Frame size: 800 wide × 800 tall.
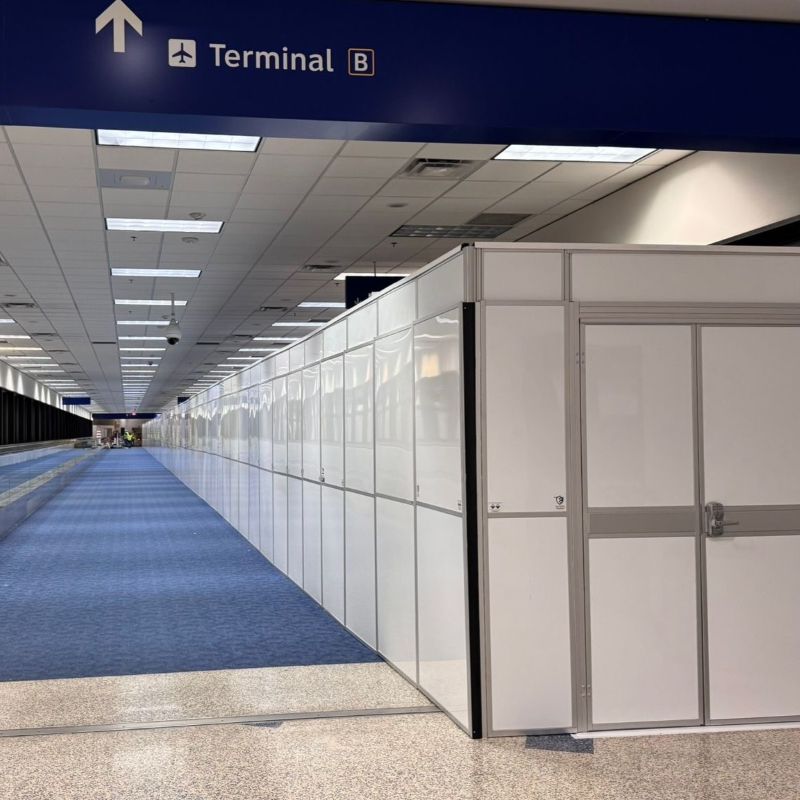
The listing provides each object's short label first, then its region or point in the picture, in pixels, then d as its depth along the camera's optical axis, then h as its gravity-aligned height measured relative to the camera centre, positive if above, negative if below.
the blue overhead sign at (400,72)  3.96 +1.47
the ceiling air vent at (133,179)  8.67 +2.20
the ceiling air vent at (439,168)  8.61 +2.25
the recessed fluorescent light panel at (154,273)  13.47 +2.13
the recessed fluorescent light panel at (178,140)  7.61 +2.22
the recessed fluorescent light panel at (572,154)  8.20 +2.24
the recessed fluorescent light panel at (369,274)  13.81 +2.12
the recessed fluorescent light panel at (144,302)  16.33 +2.10
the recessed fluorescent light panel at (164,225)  10.59 +2.18
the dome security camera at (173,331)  15.36 +1.54
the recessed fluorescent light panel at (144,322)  18.86 +2.07
